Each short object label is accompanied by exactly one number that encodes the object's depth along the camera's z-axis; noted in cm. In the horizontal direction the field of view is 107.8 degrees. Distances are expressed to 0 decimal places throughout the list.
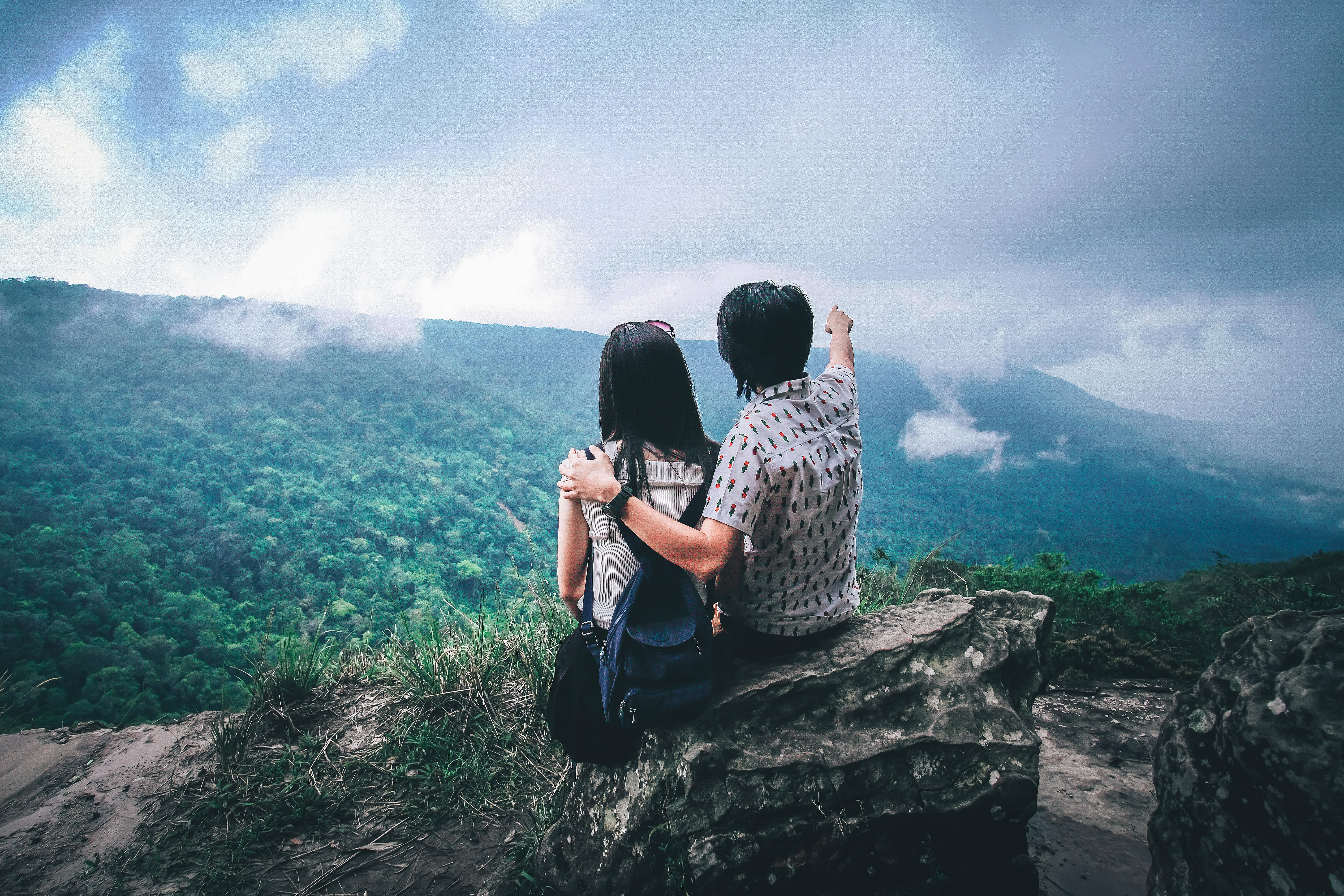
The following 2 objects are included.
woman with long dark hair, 172
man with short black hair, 148
